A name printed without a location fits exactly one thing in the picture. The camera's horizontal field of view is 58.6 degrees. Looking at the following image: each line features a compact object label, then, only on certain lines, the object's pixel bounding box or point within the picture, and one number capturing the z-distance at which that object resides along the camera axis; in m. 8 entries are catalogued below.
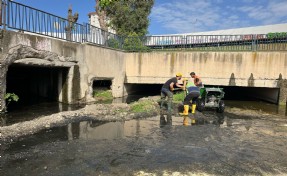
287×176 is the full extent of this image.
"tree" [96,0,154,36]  25.89
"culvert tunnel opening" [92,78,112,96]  17.14
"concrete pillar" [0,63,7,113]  9.36
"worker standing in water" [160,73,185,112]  11.57
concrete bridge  13.10
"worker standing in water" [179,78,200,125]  10.92
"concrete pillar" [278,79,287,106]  15.59
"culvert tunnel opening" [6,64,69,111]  13.94
